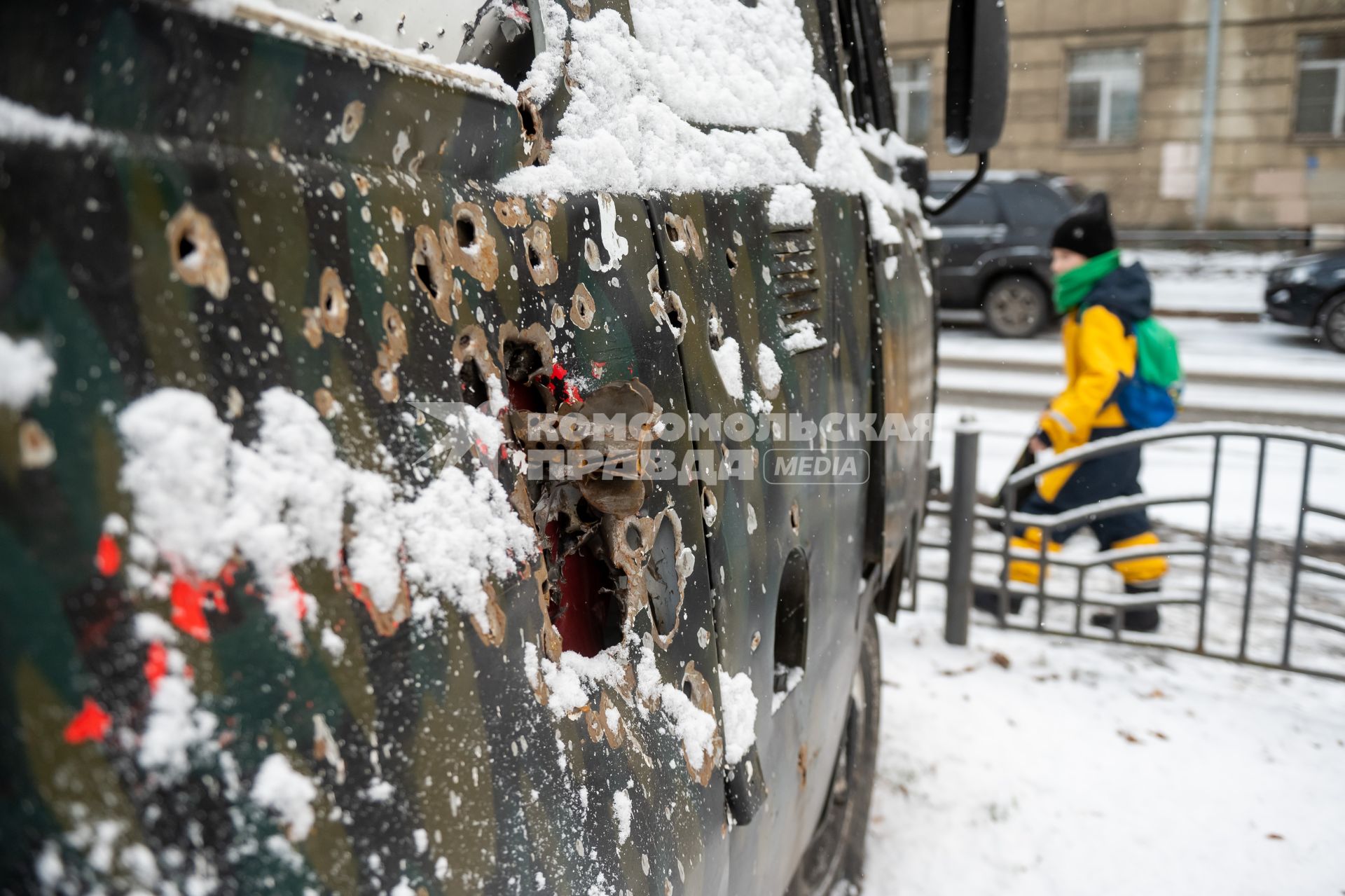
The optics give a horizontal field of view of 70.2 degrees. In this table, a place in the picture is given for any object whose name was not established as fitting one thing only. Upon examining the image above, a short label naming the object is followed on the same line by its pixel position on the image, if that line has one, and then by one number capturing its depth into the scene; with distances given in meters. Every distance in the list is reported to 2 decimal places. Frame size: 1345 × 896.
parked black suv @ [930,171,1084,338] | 12.43
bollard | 4.35
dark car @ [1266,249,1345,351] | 11.18
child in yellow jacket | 4.48
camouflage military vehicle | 0.55
